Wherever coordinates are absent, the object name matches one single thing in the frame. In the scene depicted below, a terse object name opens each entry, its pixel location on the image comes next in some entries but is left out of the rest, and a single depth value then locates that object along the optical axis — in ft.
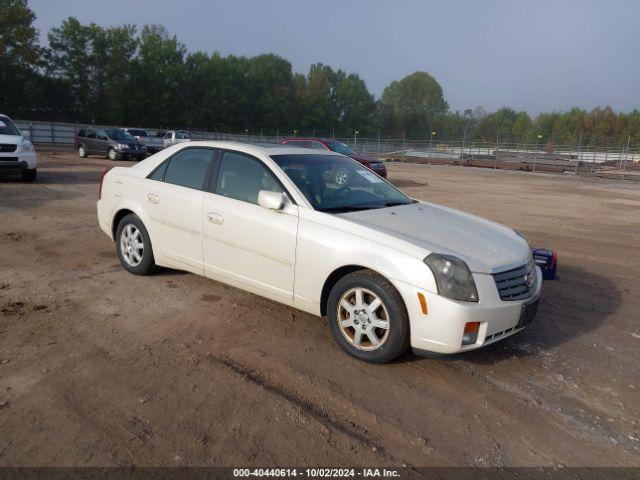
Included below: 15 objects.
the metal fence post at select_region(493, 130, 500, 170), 126.72
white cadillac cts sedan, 11.78
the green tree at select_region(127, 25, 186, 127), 194.49
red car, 59.31
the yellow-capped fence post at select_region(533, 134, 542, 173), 107.96
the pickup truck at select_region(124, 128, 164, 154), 92.26
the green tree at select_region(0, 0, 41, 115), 130.62
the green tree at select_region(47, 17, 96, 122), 181.06
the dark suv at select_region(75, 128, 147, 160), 79.61
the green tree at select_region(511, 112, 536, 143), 308.48
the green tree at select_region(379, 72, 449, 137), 422.41
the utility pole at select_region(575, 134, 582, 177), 112.67
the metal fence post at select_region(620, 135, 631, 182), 93.91
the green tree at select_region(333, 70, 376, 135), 319.68
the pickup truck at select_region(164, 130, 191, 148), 103.86
